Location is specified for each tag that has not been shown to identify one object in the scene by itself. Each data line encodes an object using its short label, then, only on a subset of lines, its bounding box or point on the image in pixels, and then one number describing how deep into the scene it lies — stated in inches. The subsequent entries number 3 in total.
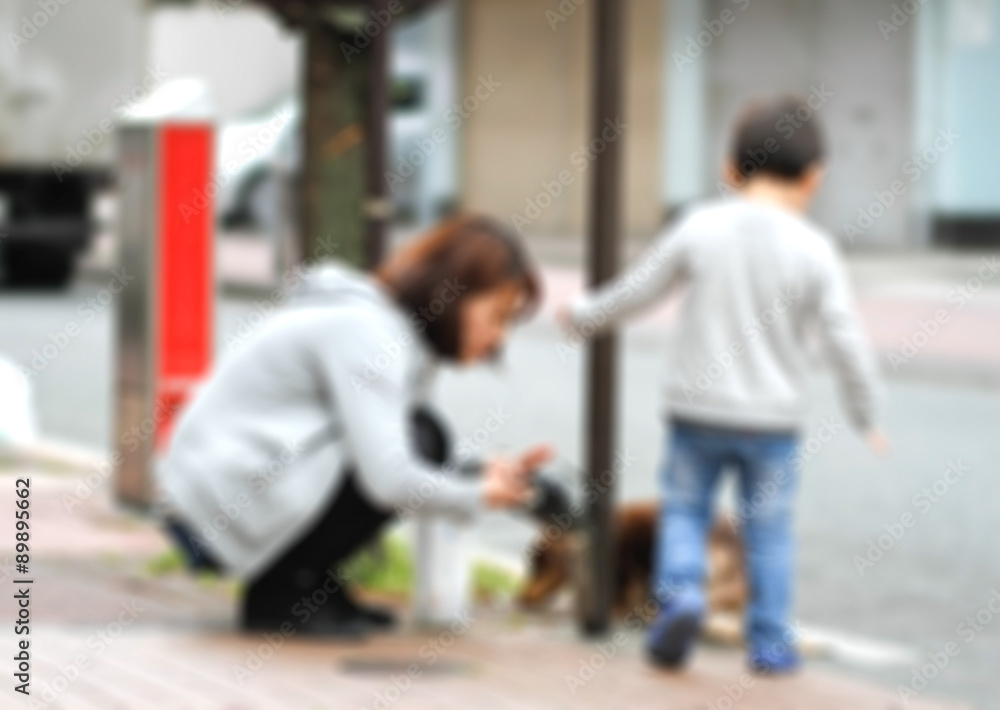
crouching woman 340.2
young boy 349.4
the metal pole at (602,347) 370.0
